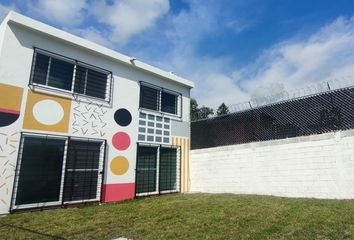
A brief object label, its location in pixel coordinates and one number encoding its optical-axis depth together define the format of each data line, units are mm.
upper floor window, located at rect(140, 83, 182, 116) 10133
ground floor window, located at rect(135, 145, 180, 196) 9375
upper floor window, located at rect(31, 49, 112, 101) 7352
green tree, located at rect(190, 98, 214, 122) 11133
